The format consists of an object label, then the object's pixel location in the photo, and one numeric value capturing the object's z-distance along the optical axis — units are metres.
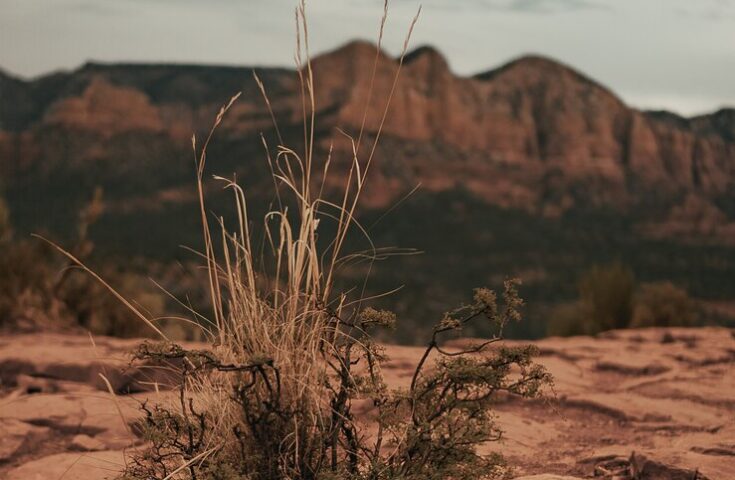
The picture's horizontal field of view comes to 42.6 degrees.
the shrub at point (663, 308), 13.79
